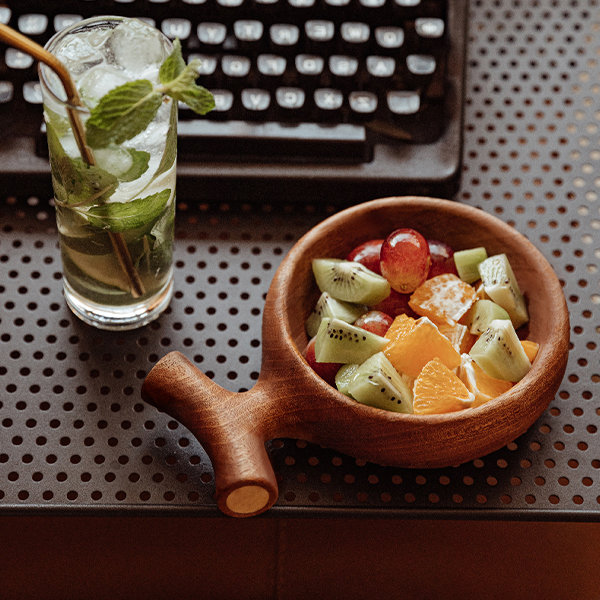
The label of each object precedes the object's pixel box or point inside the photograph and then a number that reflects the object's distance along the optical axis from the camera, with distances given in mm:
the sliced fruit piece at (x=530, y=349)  653
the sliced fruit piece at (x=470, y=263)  680
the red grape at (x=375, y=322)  664
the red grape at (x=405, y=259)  666
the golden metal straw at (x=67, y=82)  586
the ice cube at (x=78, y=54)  633
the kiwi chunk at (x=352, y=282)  667
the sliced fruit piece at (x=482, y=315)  660
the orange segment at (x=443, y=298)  665
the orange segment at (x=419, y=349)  643
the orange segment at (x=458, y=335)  662
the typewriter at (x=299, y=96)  732
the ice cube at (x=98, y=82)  614
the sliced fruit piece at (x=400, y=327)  653
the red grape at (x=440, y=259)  683
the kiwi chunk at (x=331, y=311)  666
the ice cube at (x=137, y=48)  635
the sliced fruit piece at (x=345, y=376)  643
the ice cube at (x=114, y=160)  621
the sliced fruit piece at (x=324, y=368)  657
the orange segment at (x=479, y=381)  645
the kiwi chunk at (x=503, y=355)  642
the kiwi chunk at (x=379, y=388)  633
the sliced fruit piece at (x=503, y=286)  665
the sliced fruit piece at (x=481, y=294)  669
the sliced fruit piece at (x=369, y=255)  682
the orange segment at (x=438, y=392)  635
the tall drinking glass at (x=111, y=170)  622
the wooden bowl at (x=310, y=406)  627
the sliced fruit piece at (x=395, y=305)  680
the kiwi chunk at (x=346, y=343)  647
